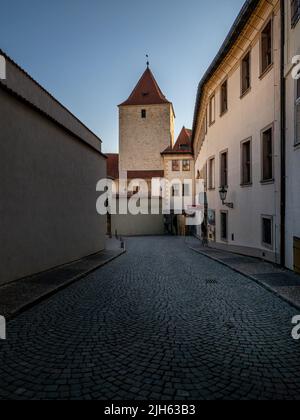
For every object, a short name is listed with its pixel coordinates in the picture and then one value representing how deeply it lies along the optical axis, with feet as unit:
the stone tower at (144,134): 168.66
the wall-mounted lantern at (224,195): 56.54
